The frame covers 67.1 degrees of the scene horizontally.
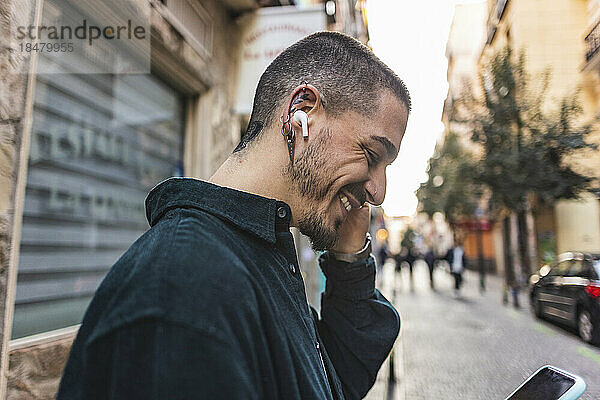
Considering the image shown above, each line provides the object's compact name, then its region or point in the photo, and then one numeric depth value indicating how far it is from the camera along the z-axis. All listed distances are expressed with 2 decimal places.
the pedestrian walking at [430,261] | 17.40
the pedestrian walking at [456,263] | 15.38
